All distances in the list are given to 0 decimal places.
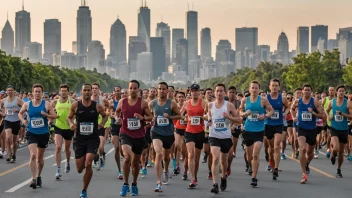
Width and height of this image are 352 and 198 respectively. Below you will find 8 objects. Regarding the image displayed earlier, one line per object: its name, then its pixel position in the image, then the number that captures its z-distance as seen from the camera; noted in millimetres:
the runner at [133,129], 13617
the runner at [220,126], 14219
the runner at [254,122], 15391
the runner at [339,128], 17594
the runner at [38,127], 15250
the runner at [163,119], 14734
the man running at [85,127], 13203
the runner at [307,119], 16500
